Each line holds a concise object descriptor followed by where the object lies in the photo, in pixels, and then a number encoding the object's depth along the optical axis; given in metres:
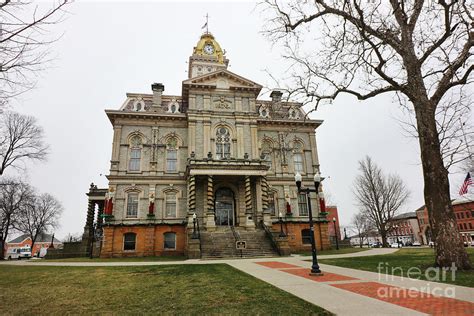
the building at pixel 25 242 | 86.06
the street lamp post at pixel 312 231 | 10.03
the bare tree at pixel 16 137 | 26.44
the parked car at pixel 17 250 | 52.32
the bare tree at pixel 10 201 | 40.84
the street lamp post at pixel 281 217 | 25.38
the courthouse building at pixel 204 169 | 24.69
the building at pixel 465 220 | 60.17
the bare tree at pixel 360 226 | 55.71
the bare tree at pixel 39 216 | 50.50
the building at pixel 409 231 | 86.31
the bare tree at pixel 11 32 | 5.56
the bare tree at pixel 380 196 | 34.31
